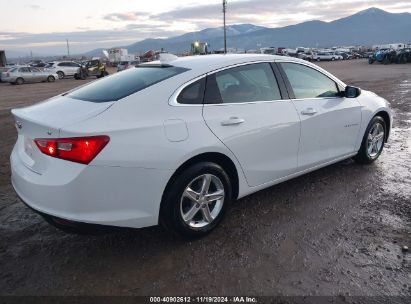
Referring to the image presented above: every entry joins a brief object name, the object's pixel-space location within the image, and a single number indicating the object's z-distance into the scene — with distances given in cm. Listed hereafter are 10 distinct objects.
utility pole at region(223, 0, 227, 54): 5788
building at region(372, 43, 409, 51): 6822
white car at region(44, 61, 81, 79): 3259
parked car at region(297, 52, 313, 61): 5419
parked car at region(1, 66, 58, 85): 2722
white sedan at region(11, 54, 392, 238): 274
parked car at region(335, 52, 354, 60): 5621
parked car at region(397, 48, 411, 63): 3566
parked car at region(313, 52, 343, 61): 5337
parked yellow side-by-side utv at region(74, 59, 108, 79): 3038
